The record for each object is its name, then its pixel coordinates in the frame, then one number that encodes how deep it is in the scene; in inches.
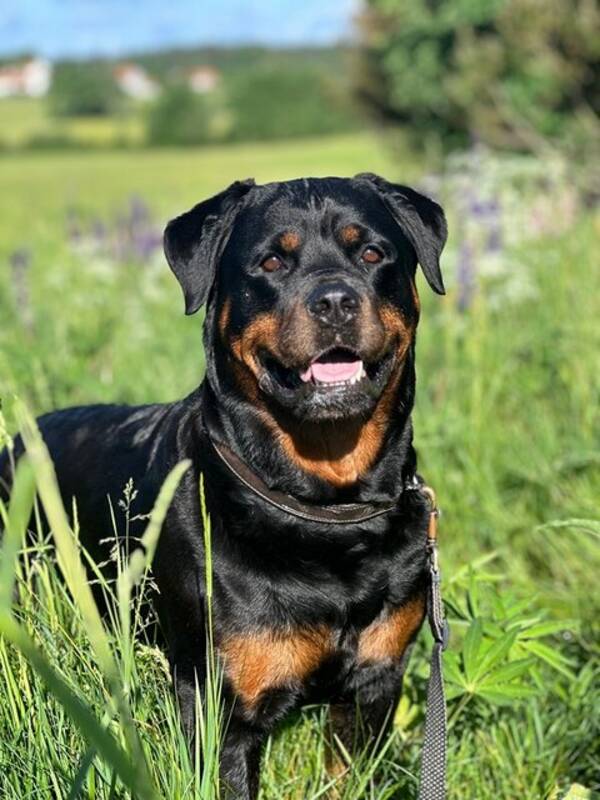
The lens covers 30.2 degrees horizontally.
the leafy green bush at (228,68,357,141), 2491.4
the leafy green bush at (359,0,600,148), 442.3
